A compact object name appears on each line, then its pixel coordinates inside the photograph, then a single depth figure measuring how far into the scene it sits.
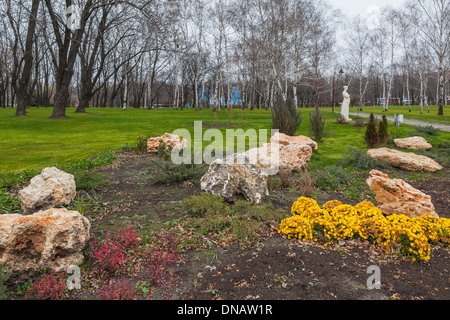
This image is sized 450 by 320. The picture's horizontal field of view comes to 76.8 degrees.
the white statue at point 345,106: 20.28
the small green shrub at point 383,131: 11.58
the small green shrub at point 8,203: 4.37
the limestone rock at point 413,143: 10.64
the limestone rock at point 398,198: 4.42
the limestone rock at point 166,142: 9.28
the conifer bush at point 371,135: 10.98
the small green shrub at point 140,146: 9.45
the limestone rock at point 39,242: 2.80
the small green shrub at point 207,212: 3.88
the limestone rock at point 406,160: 8.02
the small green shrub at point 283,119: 11.59
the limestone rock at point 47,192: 4.25
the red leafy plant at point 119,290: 2.44
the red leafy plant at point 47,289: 2.47
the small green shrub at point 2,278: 2.28
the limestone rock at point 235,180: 4.88
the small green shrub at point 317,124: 11.92
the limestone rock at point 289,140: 8.90
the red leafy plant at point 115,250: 2.89
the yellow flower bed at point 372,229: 3.34
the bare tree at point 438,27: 24.41
